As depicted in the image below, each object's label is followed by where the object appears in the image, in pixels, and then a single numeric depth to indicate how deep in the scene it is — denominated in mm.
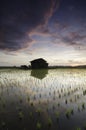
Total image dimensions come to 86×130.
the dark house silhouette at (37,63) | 35419
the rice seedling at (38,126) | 3602
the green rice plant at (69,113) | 4432
